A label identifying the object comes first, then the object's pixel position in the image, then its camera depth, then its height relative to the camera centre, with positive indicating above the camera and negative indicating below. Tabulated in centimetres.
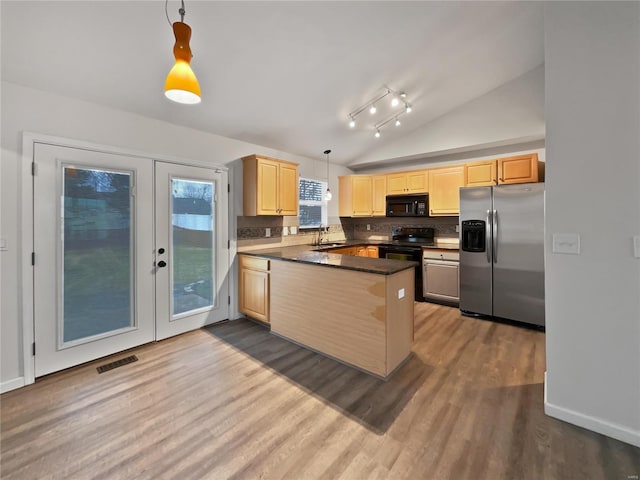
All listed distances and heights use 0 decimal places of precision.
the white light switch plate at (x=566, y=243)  182 -2
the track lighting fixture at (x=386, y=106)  362 +193
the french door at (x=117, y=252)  245 -11
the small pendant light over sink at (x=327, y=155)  437 +120
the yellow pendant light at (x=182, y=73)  142 +88
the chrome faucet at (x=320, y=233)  534 +14
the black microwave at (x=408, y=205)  484 +65
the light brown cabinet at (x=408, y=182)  483 +108
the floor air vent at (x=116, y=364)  258 -120
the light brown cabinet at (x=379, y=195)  536 +91
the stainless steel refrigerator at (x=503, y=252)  341 -16
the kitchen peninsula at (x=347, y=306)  236 -65
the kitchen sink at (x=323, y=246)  441 -9
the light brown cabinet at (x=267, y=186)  371 +79
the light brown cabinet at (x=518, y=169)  373 +100
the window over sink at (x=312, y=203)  504 +72
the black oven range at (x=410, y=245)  467 -9
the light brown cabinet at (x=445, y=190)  445 +85
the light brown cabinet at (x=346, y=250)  451 -17
